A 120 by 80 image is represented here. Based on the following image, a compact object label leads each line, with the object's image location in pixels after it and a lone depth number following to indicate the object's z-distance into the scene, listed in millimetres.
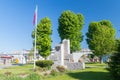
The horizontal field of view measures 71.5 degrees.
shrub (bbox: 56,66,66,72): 9659
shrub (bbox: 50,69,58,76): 8800
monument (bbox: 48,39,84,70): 11362
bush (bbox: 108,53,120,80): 6828
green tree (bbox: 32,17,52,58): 15499
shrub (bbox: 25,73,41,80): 7381
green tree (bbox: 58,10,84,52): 17579
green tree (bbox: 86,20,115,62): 14913
